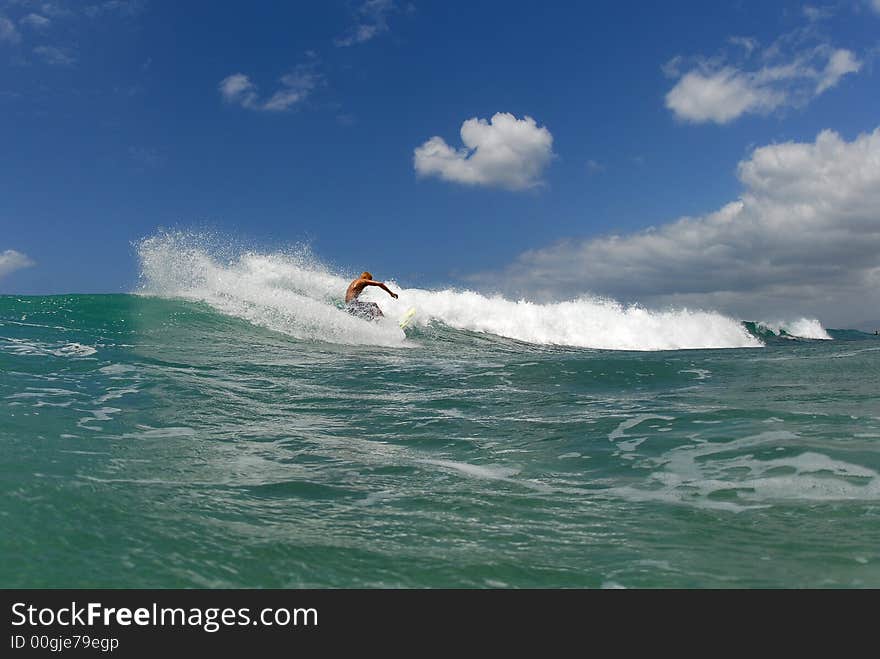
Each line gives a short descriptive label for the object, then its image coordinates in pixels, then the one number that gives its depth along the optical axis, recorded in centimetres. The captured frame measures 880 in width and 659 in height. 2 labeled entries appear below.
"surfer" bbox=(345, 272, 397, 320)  1948
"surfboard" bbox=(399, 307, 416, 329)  2195
